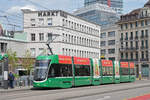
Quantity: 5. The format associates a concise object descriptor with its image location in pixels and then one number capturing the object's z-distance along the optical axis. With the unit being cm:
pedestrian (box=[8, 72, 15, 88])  2949
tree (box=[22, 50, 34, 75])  3800
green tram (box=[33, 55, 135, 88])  2759
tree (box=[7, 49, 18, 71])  3503
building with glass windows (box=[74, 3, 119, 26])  15600
